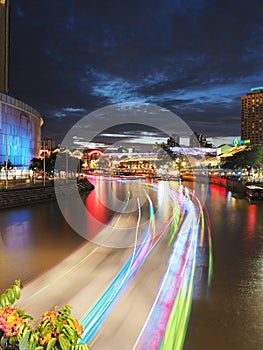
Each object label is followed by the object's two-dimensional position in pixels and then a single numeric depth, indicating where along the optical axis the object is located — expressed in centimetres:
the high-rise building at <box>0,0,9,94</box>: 7369
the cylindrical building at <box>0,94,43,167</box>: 5728
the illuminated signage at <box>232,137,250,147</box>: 12626
